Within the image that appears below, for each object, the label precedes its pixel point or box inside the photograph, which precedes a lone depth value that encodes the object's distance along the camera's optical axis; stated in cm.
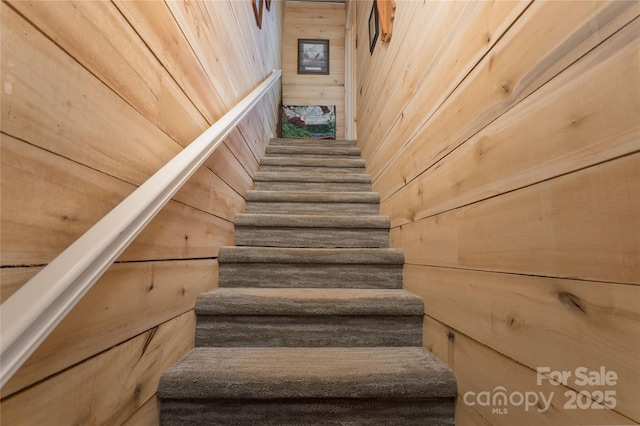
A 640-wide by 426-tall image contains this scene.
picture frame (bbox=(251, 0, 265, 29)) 228
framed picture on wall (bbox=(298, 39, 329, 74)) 489
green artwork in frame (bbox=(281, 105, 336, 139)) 477
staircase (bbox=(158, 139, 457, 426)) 89
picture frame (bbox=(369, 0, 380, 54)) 248
